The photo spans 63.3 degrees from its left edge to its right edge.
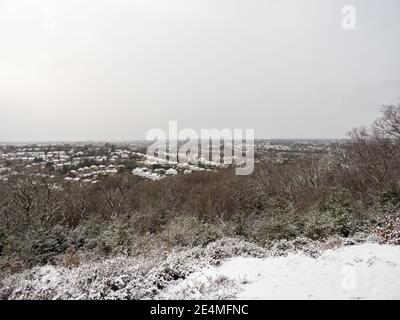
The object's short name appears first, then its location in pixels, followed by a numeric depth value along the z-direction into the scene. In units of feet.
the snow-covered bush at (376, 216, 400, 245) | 30.36
